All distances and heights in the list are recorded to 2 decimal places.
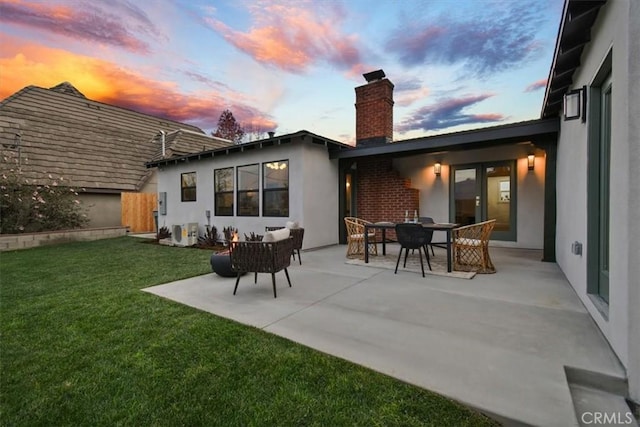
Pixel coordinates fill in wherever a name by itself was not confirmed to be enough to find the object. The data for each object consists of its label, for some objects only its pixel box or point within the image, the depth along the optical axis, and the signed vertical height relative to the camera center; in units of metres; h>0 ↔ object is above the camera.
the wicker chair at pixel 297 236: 5.71 -0.54
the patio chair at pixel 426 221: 6.45 -0.26
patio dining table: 4.82 -0.34
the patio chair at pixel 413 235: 4.73 -0.44
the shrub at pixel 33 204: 8.75 +0.21
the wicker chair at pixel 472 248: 4.89 -0.70
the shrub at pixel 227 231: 8.46 -0.66
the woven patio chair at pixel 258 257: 3.85 -0.65
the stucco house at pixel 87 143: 11.80 +3.30
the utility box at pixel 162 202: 11.25 +0.33
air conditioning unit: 9.05 -0.81
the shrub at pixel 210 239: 8.99 -0.94
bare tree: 28.52 +8.39
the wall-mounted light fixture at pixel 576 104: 3.25 +1.26
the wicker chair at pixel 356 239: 6.33 -0.66
